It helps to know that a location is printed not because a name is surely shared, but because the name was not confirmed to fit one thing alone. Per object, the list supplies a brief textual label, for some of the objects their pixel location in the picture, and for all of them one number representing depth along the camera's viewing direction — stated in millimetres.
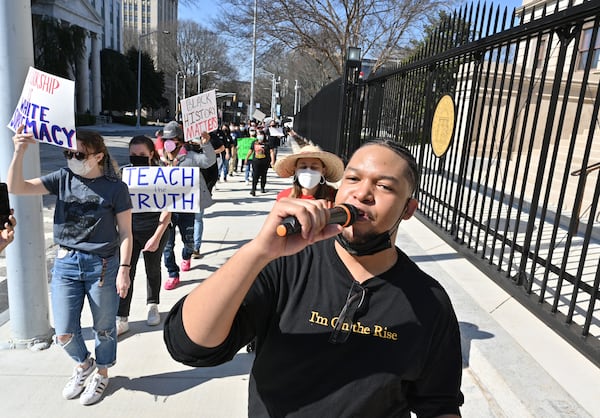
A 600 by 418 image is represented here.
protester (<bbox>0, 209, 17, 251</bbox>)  2377
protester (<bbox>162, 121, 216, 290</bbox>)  5062
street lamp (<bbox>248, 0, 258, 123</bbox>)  21547
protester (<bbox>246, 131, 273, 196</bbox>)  10938
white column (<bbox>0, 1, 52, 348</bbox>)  3255
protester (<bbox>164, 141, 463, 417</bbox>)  1354
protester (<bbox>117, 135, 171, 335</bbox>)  3973
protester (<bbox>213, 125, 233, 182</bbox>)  12057
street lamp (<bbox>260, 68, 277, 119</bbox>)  46062
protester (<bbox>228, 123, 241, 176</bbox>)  15192
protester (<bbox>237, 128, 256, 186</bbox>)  13091
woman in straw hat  3912
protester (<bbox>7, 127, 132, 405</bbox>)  2912
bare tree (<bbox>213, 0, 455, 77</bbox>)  20438
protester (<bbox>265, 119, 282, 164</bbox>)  14181
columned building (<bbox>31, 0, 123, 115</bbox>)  49219
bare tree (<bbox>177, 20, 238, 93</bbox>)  71938
